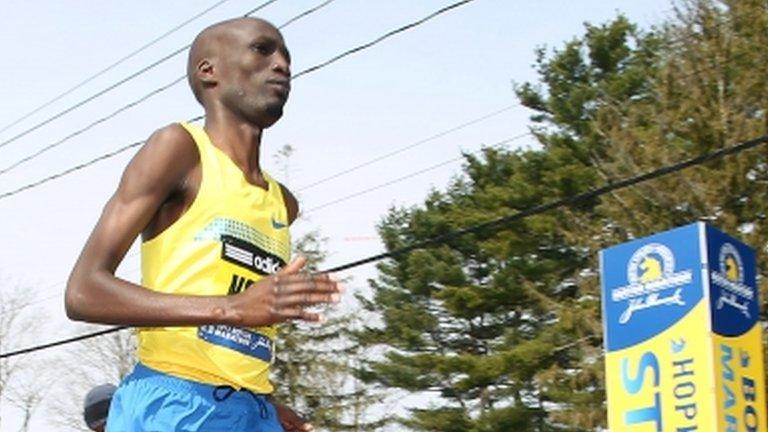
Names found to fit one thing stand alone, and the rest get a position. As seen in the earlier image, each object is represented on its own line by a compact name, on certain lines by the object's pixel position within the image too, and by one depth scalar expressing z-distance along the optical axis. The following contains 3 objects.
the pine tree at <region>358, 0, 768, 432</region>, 22.67
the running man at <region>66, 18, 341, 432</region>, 2.99
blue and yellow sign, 14.95
